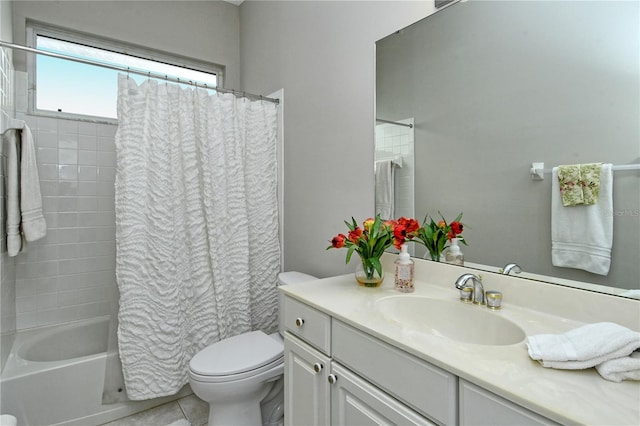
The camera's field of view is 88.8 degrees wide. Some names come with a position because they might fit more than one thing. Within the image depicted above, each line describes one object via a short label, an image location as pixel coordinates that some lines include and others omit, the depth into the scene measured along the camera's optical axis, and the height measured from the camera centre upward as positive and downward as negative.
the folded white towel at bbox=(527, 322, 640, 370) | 0.66 -0.30
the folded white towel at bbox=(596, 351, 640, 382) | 0.64 -0.33
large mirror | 0.91 +0.31
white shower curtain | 1.71 -0.12
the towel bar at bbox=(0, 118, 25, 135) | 1.73 +0.45
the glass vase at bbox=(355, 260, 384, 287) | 1.34 -0.30
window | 2.22 +0.97
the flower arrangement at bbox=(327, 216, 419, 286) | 1.33 -0.15
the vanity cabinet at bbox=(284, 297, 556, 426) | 0.69 -0.48
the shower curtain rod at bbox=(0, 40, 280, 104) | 1.52 +0.73
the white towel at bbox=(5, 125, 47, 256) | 1.79 +0.08
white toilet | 1.48 -0.80
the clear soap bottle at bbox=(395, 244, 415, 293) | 1.27 -0.27
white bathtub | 1.61 -0.95
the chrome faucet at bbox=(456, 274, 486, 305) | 1.10 -0.28
